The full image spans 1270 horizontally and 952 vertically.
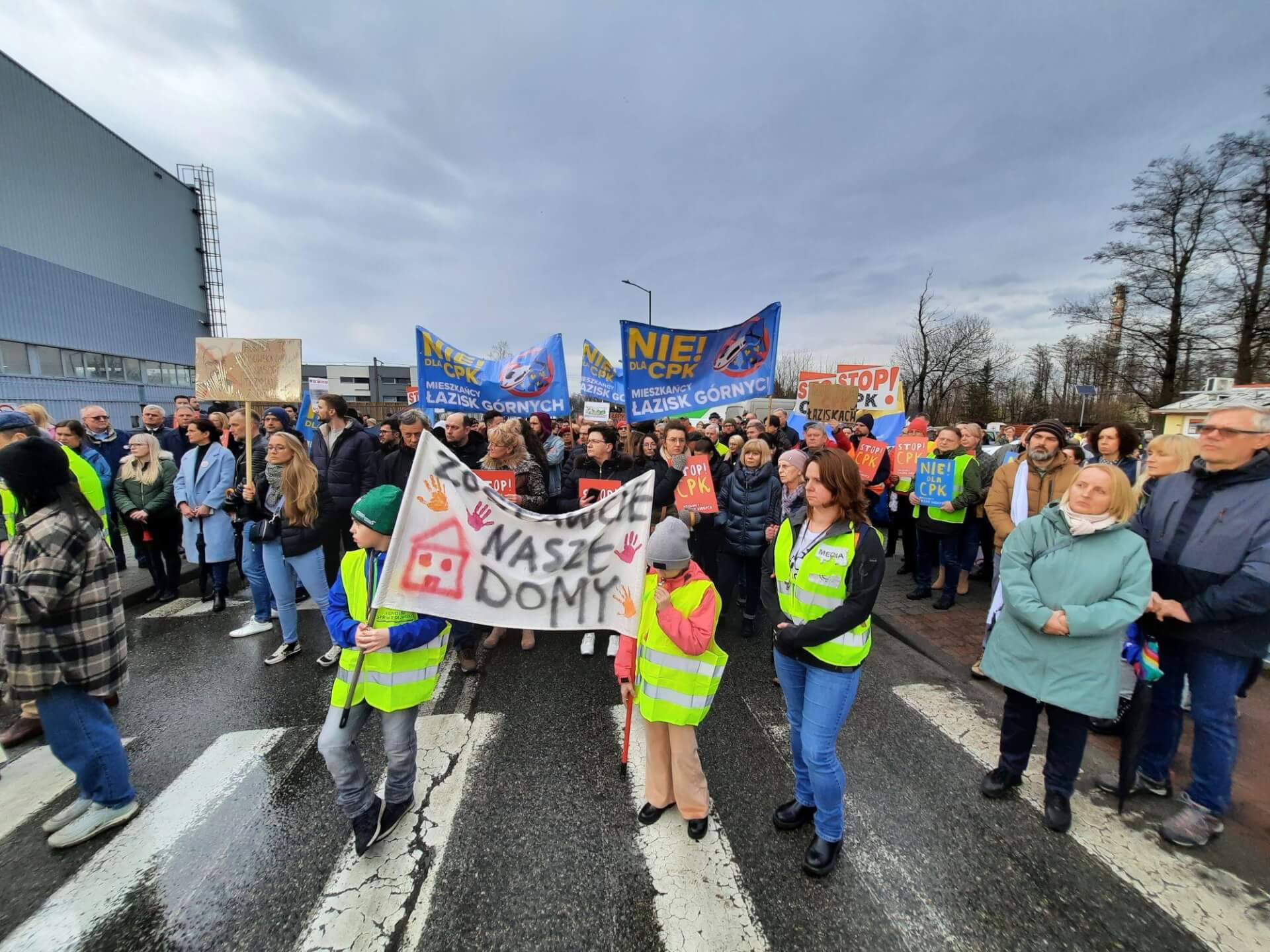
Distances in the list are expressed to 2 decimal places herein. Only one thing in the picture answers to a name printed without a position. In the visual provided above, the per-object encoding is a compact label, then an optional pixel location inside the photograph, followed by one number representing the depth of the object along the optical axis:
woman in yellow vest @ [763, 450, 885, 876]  2.39
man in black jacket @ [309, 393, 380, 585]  5.36
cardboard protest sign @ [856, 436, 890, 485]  6.89
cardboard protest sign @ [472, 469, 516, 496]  4.74
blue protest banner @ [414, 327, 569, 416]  9.14
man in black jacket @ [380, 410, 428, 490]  5.20
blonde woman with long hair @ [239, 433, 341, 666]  4.40
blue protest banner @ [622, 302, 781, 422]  6.18
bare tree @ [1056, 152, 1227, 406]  19.78
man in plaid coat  2.47
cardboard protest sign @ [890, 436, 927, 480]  7.20
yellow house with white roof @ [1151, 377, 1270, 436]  12.32
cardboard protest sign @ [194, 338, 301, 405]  5.78
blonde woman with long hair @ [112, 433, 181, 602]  6.06
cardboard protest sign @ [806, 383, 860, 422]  9.66
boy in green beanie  2.45
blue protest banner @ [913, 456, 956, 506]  6.00
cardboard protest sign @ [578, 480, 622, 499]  4.89
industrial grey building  22.77
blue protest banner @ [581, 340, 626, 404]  12.78
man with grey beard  4.56
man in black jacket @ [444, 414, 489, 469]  5.58
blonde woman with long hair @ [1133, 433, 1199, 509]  3.45
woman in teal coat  2.54
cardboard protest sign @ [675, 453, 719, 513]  5.21
